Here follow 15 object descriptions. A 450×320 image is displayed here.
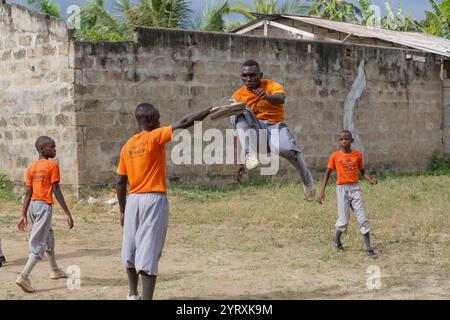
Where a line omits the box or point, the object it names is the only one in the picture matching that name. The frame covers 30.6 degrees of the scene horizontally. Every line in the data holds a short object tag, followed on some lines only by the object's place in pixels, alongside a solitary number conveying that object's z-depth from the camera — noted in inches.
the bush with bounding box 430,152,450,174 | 771.8
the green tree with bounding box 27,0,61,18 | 970.7
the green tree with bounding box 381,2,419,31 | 1272.1
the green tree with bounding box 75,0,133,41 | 907.6
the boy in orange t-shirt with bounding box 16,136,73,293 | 305.3
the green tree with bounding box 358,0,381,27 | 1117.7
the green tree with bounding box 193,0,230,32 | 1031.6
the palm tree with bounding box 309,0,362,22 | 1298.0
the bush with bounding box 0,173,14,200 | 564.1
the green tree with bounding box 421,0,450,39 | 1154.0
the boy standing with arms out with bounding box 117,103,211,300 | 253.8
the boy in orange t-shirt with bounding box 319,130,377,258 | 377.1
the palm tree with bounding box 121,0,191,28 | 928.9
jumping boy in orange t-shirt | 299.7
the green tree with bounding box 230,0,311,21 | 1331.2
